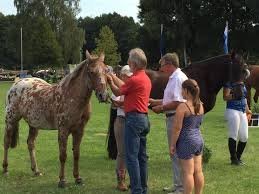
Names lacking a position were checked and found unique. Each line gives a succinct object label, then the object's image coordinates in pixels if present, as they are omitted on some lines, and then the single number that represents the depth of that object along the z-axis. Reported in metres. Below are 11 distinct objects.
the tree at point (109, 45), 67.22
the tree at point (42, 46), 70.44
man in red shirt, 6.65
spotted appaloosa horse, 7.60
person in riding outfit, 9.35
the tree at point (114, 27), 104.81
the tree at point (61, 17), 69.44
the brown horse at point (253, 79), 20.06
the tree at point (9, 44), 77.44
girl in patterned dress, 6.18
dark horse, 9.34
